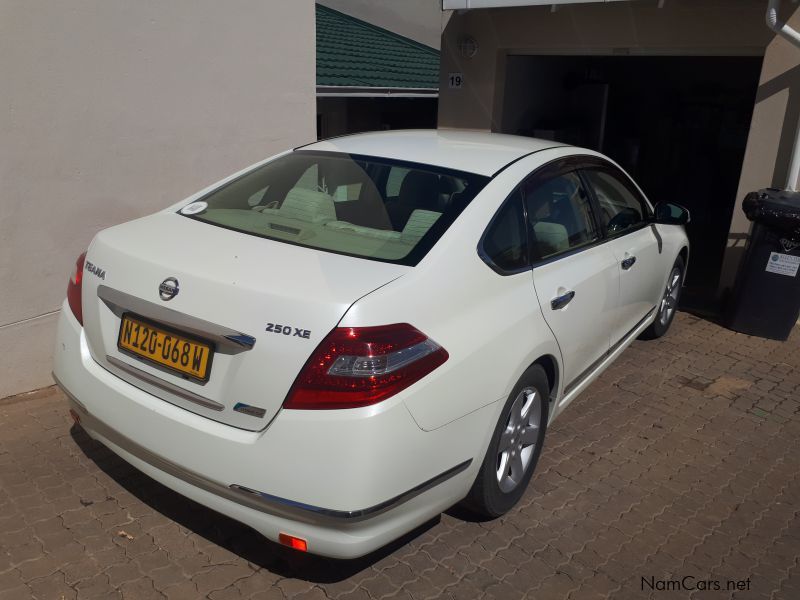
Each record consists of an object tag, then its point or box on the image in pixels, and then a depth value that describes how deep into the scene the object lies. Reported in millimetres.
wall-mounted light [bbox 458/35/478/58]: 8488
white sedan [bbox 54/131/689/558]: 2369
